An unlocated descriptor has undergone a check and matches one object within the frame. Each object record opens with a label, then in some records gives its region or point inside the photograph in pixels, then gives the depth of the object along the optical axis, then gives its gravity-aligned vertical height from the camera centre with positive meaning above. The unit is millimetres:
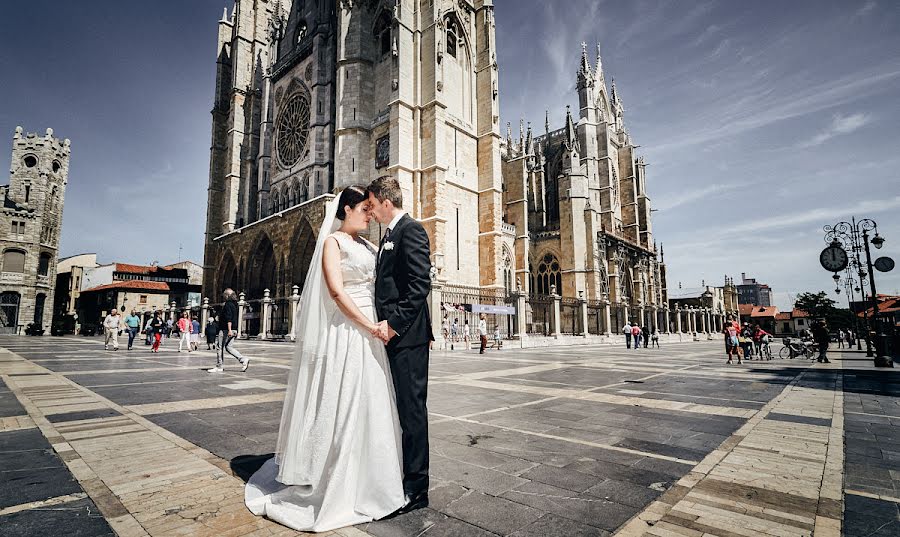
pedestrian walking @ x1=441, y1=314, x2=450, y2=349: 18297 -717
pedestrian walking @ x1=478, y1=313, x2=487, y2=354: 15555 -773
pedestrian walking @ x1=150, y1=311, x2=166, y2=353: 14062 -633
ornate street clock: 13414 +1627
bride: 2059 -544
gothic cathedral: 22359 +10457
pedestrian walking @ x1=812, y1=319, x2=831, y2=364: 12399 -895
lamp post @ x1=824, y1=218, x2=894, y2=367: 10562 +1947
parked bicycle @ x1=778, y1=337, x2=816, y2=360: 14094 -1383
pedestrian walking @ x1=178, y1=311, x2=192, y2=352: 14195 -480
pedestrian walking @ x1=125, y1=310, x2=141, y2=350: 15047 -345
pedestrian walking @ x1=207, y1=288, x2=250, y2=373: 8242 -189
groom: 2205 -67
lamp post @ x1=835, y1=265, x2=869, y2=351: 24414 +1507
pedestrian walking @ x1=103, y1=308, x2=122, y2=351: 14816 -364
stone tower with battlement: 31547 +6914
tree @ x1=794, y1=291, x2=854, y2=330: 54531 -147
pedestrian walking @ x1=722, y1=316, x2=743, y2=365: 11508 -826
